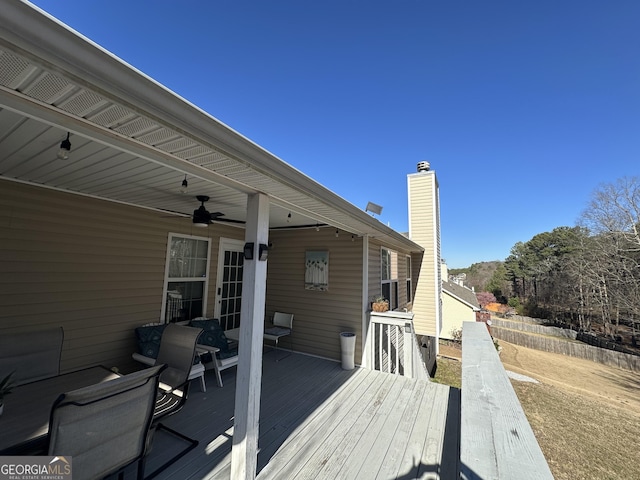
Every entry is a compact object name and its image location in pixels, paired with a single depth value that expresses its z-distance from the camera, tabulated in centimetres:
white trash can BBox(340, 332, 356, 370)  446
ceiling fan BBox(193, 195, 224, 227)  327
